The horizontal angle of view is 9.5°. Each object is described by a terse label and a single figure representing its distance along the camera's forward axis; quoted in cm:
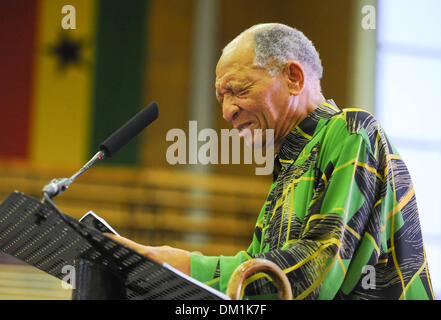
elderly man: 443
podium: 428
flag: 949
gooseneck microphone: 433
